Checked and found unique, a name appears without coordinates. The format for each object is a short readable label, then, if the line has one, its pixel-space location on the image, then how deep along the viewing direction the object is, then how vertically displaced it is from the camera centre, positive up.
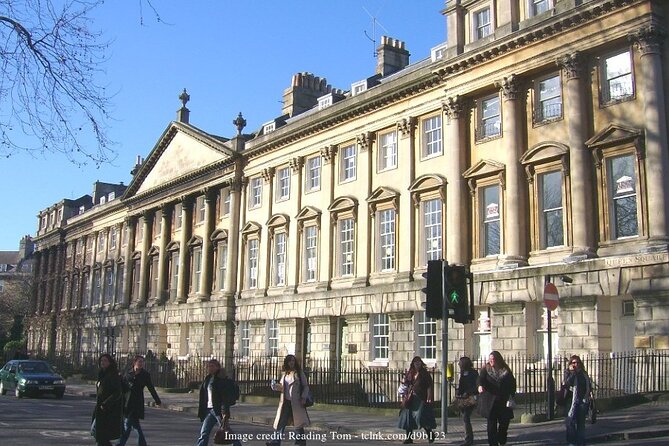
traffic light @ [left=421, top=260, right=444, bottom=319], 16.14 +1.28
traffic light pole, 15.91 -0.09
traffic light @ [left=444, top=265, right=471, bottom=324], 16.11 +1.12
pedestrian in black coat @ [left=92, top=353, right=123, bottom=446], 10.61 -1.00
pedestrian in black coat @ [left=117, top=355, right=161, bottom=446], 12.52 -0.97
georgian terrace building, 22.34 +5.76
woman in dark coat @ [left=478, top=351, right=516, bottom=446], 12.88 -0.93
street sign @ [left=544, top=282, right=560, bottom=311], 17.47 +1.11
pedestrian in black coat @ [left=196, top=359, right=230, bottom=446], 11.54 -0.95
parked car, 29.22 -1.55
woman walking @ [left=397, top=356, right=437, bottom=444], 14.55 -1.18
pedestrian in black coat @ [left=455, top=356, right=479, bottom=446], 14.29 -0.83
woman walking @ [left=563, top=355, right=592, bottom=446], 12.82 -1.07
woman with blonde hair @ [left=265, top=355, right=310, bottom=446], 11.47 -0.90
